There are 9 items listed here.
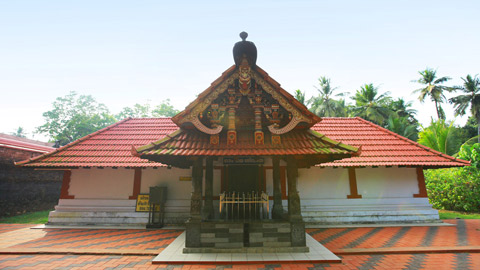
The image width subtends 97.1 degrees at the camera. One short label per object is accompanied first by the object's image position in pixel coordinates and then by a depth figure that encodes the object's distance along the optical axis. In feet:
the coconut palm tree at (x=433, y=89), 98.02
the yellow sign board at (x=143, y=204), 28.17
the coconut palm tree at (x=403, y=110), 110.70
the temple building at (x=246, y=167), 18.06
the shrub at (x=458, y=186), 36.14
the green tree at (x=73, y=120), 96.89
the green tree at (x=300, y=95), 96.44
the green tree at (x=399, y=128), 74.51
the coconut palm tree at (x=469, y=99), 90.79
